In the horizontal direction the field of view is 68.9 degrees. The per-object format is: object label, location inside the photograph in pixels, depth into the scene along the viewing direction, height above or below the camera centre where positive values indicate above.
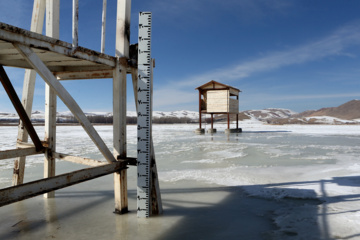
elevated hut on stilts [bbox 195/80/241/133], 21.06 +2.05
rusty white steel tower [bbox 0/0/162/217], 2.71 +0.52
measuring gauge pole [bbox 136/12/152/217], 3.66 +0.13
